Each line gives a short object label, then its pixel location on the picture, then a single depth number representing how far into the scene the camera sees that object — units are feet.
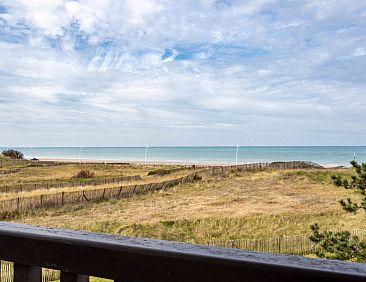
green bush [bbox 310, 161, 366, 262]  13.84
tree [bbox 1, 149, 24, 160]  156.82
